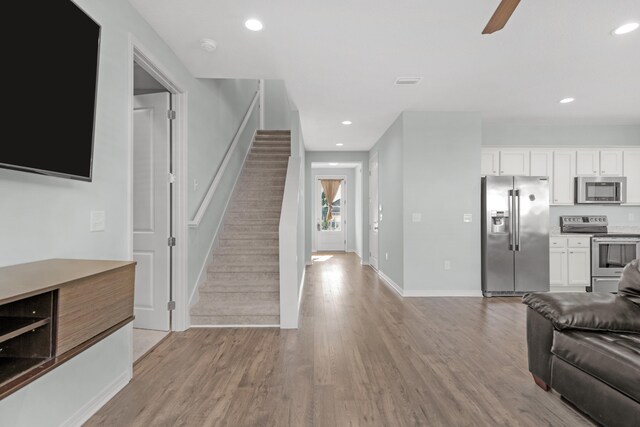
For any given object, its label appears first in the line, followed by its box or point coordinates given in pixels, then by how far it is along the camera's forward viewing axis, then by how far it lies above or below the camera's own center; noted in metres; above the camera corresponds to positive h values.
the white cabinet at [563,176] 4.89 +0.64
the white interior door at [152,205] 2.98 +0.11
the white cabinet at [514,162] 4.84 +0.84
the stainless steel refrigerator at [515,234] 4.40 -0.23
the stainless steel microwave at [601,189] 4.86 +0.43
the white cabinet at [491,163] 4.83 +0.82
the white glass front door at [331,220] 9.71 -0.09
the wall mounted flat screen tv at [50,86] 1.24 +0.57
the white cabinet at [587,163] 4.89 +0.84
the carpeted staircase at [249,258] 3.21 -0.49
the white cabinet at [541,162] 4.87 +0.85
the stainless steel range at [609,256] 4.48 -0.55
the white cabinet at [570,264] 4.60 -0.67
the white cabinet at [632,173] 4.89 +0.69
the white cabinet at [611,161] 4.89 +0.87
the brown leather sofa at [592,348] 1.50 -0.70
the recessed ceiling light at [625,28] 2.40 +1.45
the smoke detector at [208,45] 2.62 +1.44
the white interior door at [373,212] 6.44 +0.11
